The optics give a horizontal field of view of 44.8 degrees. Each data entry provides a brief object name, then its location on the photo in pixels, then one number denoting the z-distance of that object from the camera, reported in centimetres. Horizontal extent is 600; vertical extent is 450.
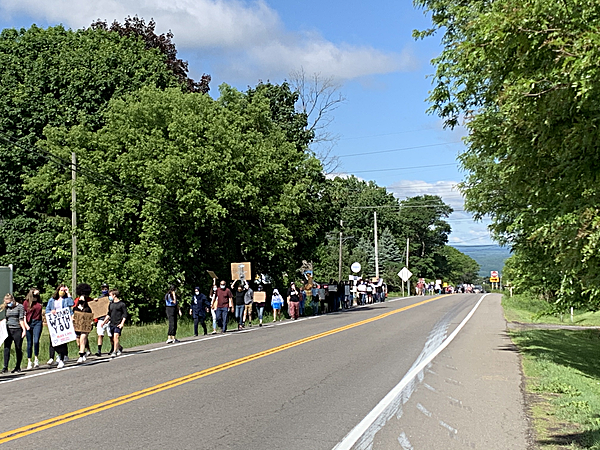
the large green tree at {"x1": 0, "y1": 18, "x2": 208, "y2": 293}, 3569
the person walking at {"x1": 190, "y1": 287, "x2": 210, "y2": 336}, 2405
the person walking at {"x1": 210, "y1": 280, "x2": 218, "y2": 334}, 2522
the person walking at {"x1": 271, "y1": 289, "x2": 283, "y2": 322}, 3319
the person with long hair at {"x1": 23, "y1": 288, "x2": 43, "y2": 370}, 1644
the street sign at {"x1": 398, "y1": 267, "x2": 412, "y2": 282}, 8119
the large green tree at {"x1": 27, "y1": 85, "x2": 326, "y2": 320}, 3112
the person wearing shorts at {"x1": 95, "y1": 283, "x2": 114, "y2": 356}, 1839
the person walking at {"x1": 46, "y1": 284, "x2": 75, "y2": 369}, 1695
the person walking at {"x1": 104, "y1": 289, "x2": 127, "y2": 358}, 1806
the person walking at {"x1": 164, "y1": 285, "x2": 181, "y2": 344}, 2112
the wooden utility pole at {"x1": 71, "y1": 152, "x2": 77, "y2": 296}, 2828
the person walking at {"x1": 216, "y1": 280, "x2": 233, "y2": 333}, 2534
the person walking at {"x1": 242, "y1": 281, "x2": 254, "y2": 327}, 2936
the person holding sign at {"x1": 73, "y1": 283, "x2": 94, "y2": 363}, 1697
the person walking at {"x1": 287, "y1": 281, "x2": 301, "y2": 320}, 3466
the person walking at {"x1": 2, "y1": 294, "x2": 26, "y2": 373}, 1562
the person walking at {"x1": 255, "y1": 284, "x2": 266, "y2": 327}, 2986
